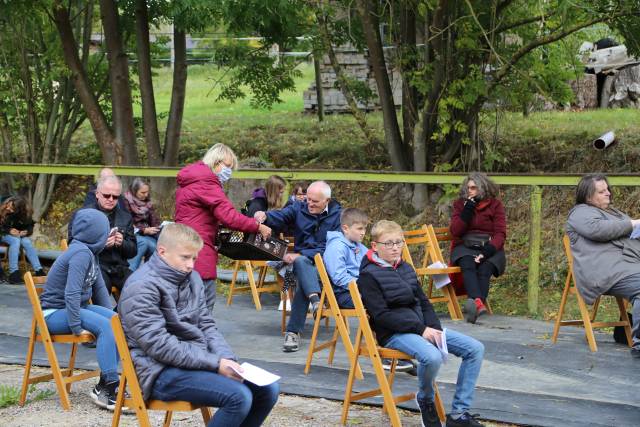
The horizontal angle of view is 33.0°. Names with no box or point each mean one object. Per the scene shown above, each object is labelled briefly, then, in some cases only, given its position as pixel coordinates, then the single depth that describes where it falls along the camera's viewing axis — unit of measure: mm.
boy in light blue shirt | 8141
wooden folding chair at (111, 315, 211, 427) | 5480
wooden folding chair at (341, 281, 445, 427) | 6347
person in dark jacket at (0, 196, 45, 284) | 13039
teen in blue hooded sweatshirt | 7094
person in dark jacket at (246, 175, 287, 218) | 11086
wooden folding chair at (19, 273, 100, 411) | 7035
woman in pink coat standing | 8367
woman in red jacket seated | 10477
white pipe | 14695
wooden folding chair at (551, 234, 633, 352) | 8914
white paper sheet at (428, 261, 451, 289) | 10203
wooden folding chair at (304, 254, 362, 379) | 7355
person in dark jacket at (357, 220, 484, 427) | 6301
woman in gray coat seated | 8680
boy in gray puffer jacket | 5422
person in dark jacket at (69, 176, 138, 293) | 9094
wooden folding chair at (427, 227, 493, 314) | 10742
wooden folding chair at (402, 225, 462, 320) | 10359
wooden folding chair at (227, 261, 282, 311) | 10781
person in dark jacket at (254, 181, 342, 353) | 8938
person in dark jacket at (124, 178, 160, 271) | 11688
